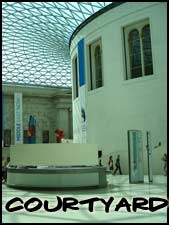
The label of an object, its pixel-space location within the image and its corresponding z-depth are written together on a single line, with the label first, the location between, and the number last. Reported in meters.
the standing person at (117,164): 27.77
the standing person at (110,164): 28.64
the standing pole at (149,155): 19.78
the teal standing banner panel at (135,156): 19.81
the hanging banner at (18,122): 48.41
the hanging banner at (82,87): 33.00
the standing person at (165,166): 23.86
